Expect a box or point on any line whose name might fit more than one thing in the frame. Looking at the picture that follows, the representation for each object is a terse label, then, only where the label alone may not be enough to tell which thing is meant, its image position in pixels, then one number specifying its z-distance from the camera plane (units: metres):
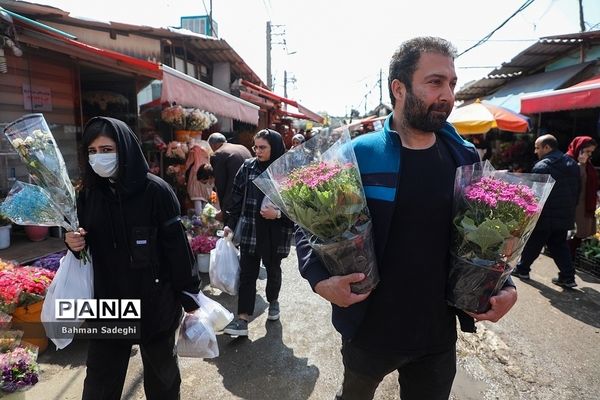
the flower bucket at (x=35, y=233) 4.57
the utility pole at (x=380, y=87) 38.16
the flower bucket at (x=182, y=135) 7.55
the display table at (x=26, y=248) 4.04
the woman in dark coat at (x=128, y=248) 2.06
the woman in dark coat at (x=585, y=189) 5.44
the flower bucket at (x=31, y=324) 3.24
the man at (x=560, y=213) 5.01
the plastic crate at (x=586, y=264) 5.54
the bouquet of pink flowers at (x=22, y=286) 3.10
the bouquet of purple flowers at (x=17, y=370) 2.21
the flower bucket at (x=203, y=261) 5.25
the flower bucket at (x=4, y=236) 4.20
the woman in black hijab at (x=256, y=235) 3.56
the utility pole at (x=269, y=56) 25.44
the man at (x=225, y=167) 5.03
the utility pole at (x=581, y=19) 14.58
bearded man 1.62
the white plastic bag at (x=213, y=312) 2.31
